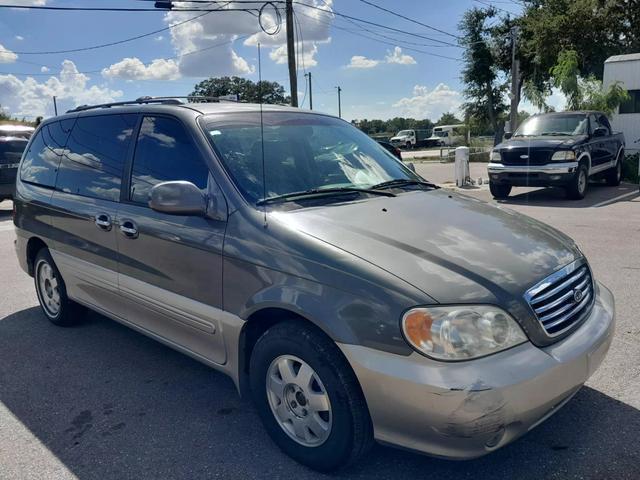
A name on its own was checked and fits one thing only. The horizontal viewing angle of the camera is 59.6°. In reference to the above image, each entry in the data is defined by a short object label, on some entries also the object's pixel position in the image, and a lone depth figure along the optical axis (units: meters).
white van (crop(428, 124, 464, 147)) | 51.81
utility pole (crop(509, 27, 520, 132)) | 23.52
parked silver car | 2.28
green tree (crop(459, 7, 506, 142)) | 39.62
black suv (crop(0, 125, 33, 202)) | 12.87
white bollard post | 15.25
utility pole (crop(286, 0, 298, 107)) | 19.23
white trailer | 17.95
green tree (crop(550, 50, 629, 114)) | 17.36
